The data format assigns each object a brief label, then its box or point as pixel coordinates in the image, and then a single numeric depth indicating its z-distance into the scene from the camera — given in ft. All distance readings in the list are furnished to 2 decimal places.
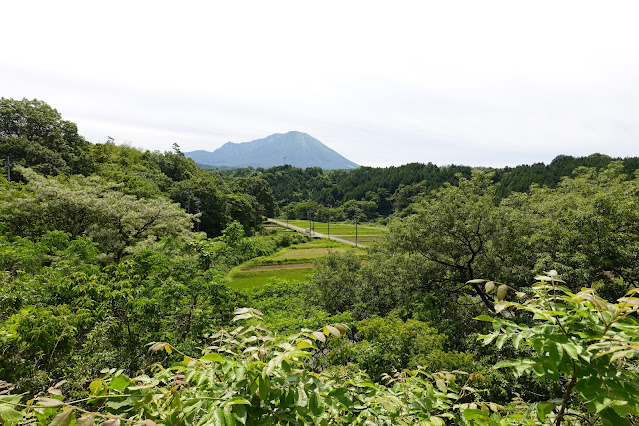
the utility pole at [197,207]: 132.48
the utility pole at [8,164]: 76.37
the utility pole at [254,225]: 161.07
